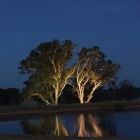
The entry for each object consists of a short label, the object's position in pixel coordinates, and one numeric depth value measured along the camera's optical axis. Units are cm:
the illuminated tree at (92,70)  8639
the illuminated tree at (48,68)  8306
